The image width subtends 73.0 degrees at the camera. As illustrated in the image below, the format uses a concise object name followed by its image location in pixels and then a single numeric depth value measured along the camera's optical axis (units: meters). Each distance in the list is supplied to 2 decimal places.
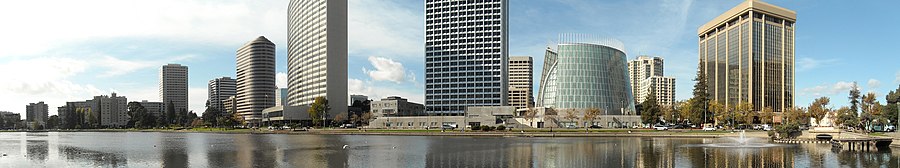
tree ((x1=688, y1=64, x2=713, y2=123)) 141.50
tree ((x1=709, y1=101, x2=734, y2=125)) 139.82
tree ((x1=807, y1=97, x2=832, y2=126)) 127.19
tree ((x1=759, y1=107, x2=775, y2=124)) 148.75
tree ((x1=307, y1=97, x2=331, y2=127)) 177.00
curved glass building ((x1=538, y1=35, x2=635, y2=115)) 184.12
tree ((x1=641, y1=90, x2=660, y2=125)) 144.12
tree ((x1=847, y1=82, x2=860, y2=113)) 122.00
